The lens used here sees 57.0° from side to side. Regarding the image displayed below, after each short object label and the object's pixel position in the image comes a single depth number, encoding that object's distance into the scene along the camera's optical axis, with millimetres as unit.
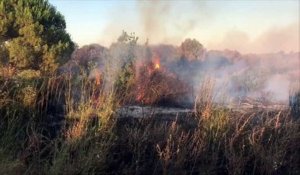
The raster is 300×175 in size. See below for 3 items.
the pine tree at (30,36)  6684
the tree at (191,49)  16436
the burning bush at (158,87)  6824
